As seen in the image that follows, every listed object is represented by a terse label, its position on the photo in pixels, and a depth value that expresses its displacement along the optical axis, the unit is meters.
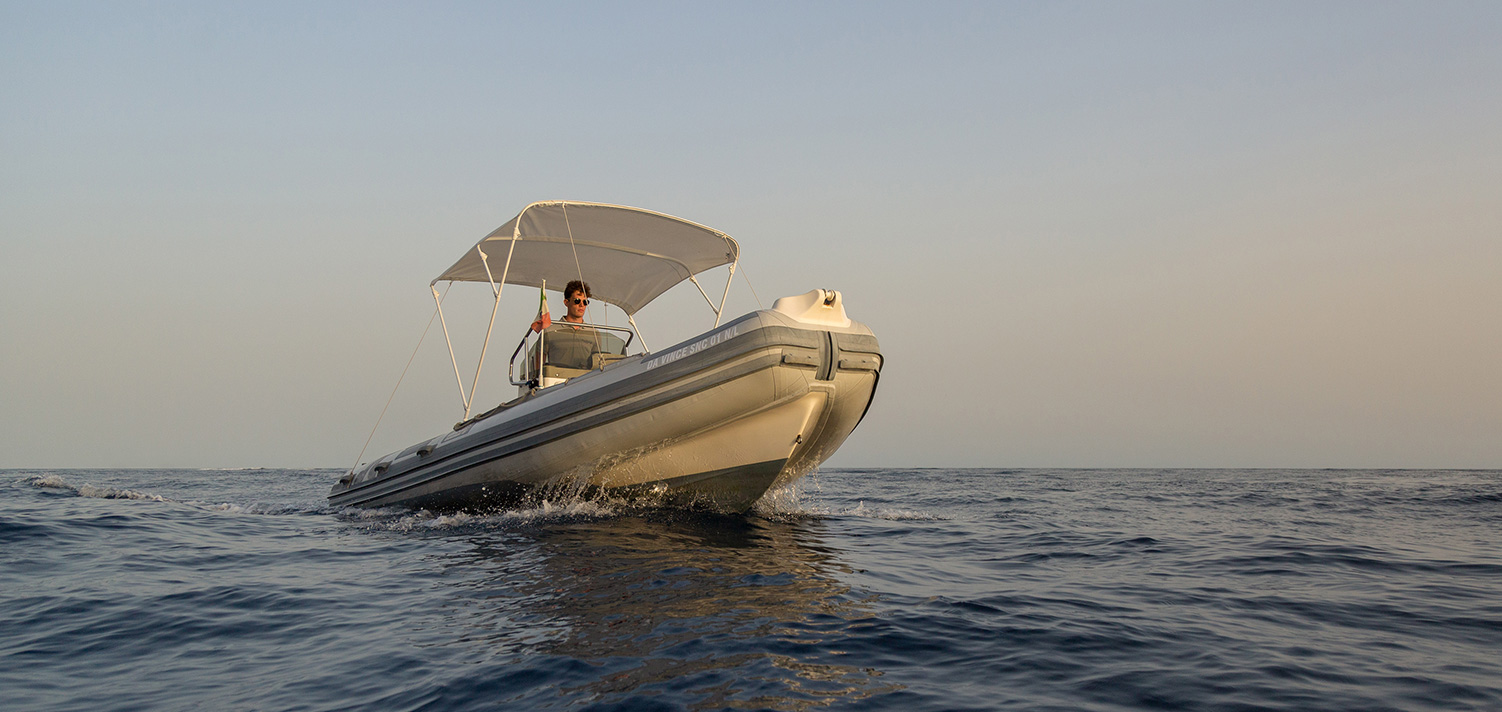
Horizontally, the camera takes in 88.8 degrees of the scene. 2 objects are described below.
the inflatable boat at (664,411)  6.81
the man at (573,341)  9.17
